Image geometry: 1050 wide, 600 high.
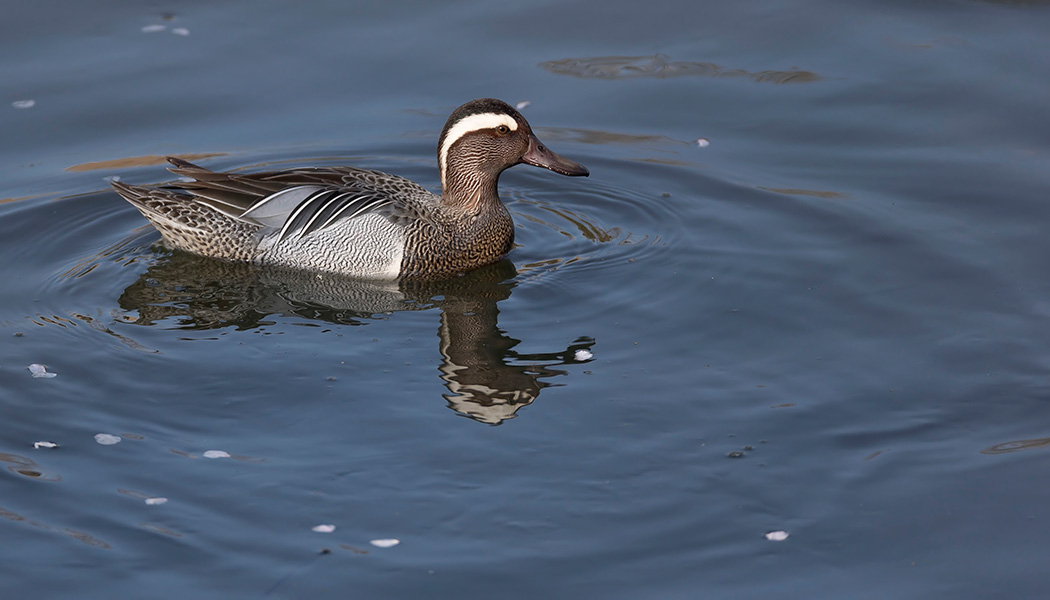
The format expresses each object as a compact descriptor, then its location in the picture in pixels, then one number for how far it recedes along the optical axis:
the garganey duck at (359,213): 17.66
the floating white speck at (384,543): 11.37
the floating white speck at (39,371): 14.45
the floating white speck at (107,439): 13.05
